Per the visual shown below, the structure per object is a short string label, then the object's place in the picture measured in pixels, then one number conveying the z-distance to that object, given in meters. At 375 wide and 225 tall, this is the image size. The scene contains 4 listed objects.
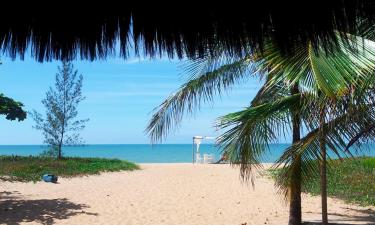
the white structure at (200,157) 28.50
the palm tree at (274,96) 3.62
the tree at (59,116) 25.73
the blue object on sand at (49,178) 16.25
